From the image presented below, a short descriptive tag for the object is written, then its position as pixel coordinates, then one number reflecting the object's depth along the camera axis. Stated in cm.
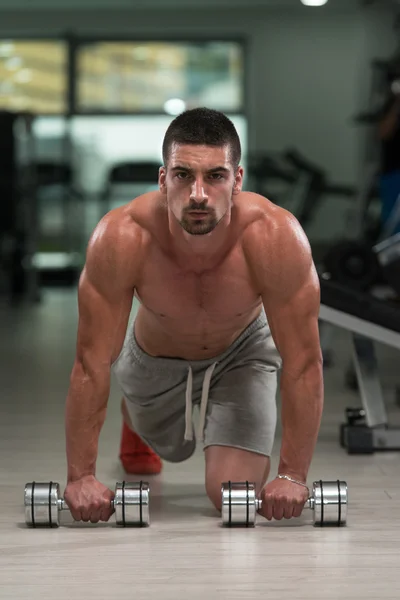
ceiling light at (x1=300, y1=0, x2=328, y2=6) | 1027
